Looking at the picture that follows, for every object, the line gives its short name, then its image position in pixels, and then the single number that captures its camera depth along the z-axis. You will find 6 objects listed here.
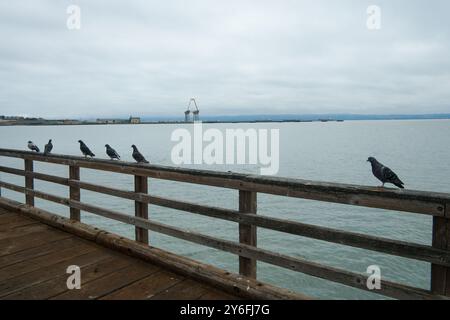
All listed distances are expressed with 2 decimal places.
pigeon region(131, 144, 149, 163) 5.83
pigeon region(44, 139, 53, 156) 7.71
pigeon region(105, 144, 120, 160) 7.19
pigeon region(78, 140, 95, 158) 8.16
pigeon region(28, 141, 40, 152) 9.22
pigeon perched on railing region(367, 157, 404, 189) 3.55
